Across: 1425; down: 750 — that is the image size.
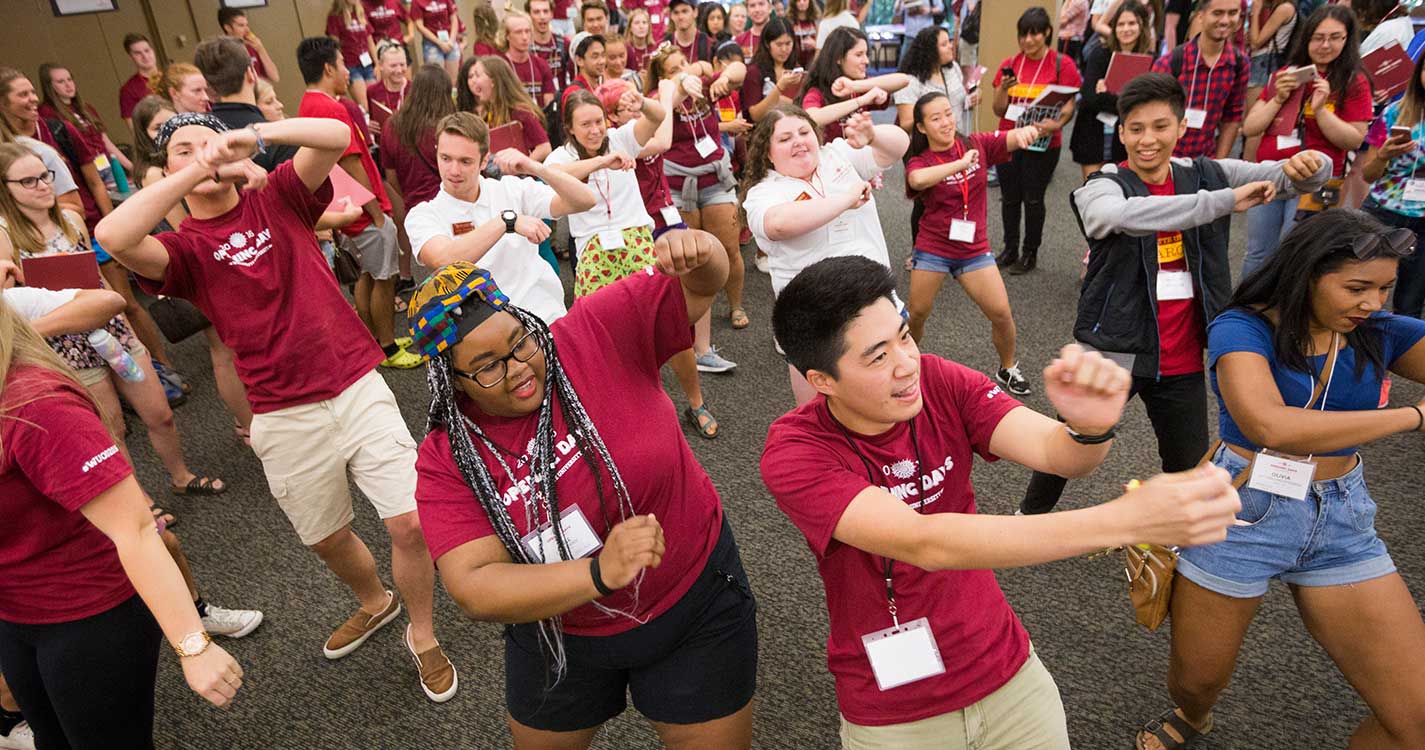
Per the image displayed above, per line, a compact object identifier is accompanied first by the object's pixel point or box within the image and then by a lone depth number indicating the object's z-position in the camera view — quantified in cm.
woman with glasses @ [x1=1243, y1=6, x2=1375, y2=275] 397
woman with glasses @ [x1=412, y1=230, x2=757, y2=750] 154
